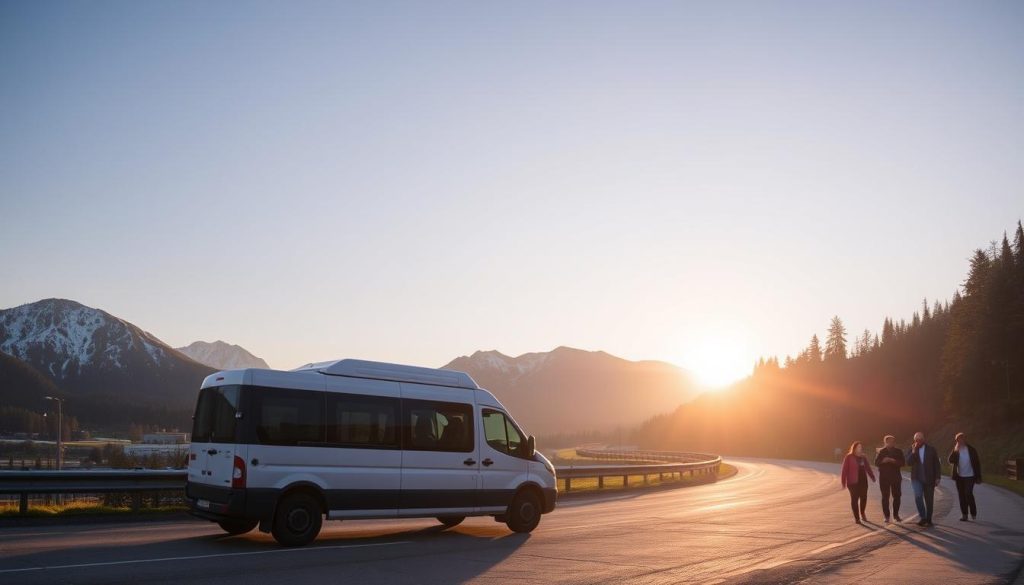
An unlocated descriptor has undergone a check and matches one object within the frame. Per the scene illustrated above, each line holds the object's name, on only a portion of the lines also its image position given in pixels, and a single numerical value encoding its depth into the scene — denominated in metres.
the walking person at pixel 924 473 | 18.28
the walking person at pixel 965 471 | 19.38
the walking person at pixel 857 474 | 19.28
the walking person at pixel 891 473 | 19.23
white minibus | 13.13
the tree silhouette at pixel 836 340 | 168.75
